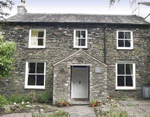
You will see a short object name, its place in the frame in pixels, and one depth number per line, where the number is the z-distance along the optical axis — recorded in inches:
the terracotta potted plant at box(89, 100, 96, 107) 339.6
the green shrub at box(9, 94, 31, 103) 385.1
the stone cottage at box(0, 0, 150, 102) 412.8
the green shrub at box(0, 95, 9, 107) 333.7
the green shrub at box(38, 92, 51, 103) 385.4
